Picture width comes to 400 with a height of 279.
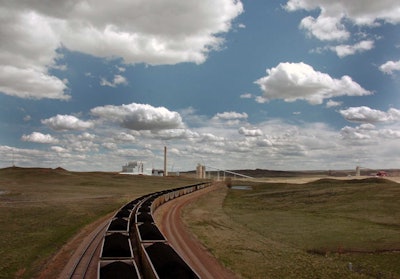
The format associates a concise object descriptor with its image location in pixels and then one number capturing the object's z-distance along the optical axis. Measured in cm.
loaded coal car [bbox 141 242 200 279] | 2017
